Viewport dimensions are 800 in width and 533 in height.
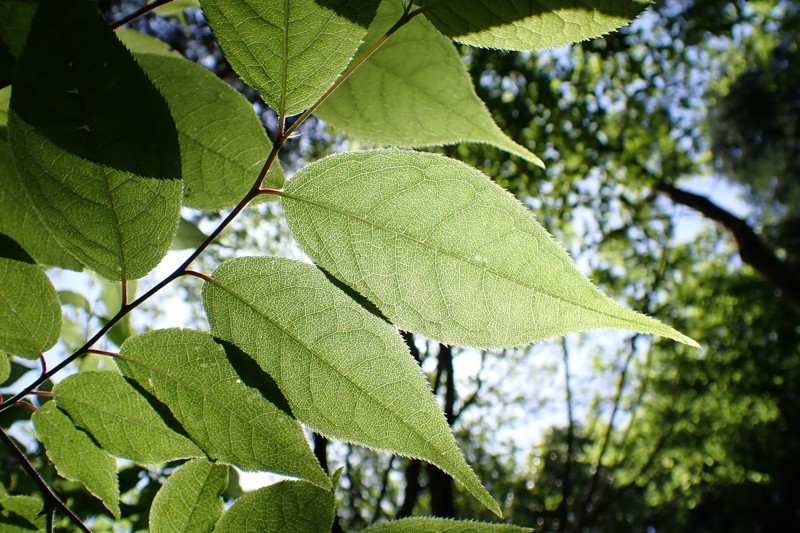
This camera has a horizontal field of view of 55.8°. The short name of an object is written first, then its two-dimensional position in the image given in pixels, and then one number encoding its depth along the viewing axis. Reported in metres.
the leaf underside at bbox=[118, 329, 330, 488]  0.15
